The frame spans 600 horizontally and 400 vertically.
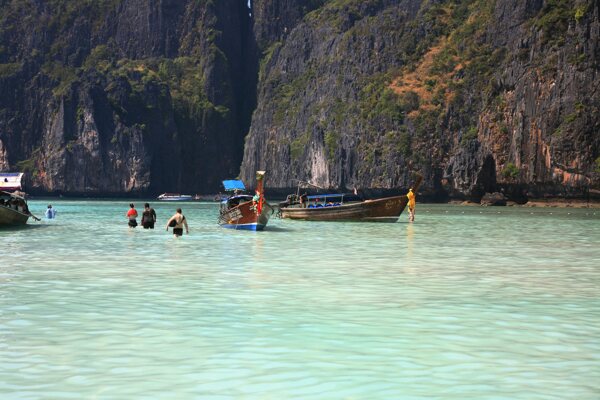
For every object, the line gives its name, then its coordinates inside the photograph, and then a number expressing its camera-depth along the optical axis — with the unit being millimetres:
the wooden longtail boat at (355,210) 61062
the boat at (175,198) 193500
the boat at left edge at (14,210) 50262
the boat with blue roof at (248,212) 47781
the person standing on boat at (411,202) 59531
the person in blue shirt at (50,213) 65438
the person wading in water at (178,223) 41031
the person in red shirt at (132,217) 49625
